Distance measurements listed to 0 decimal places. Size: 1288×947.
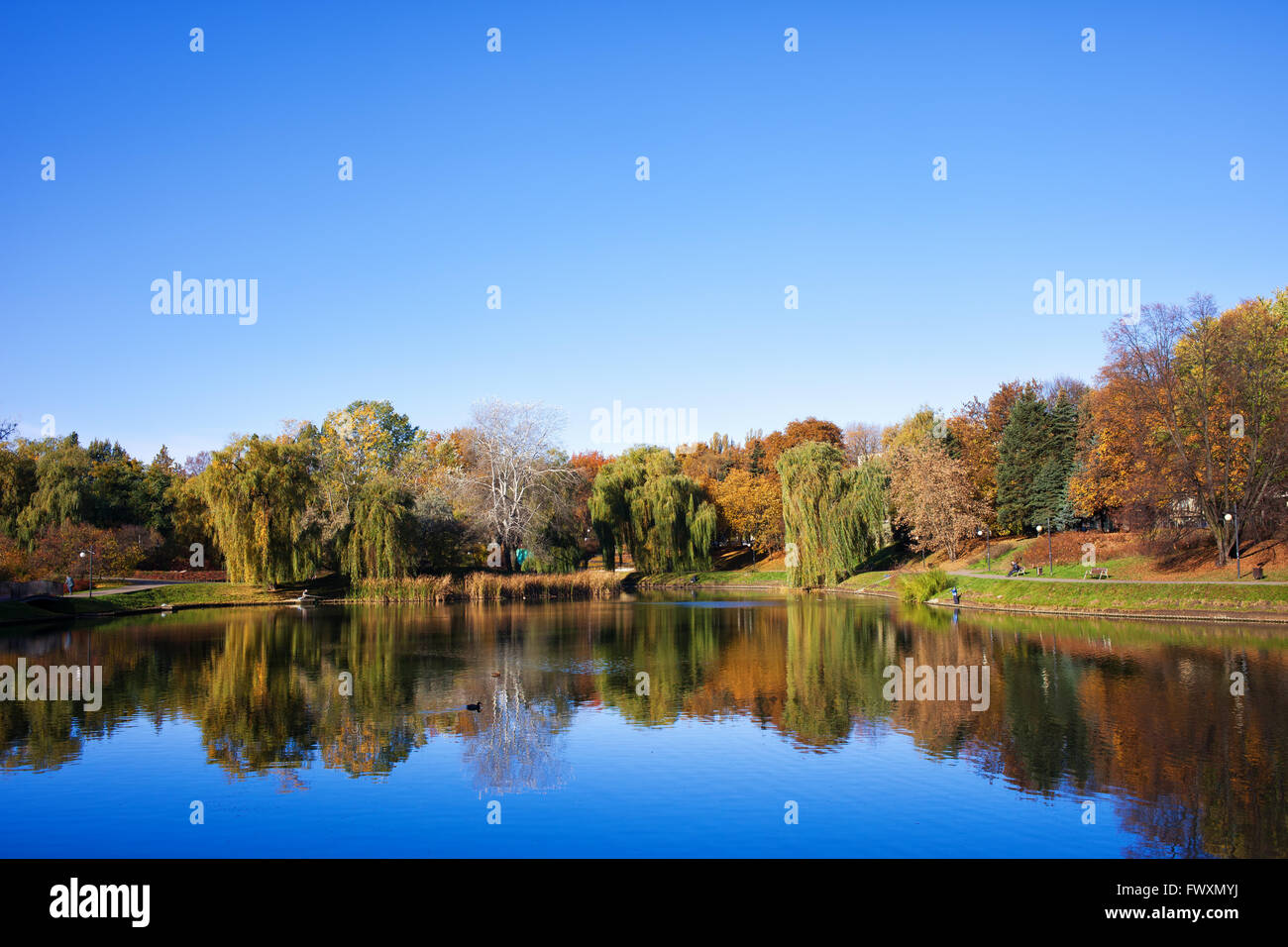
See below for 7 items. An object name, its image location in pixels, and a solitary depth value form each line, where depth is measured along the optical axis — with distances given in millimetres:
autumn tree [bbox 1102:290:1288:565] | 40688
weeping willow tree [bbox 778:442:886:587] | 58188
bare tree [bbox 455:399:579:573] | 59188
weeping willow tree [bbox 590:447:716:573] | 65750
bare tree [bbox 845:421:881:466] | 114412
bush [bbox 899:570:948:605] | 48750
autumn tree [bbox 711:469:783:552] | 75062
